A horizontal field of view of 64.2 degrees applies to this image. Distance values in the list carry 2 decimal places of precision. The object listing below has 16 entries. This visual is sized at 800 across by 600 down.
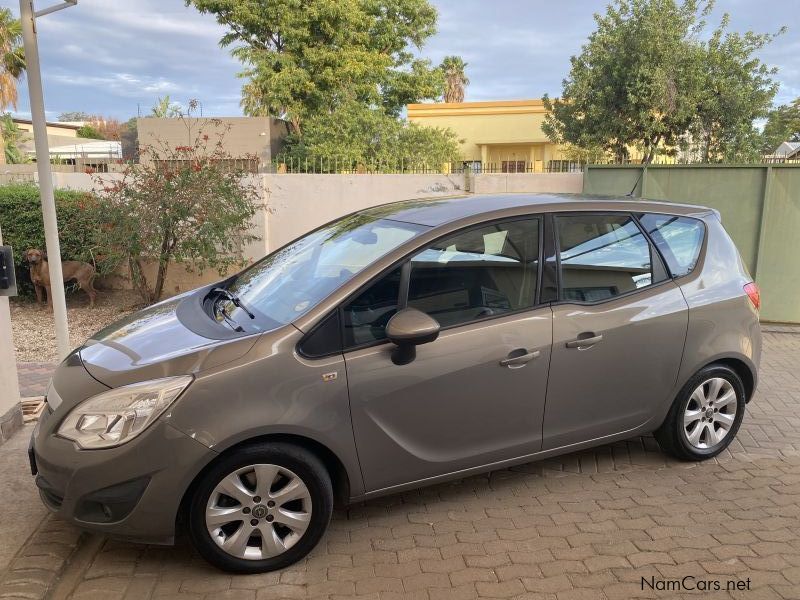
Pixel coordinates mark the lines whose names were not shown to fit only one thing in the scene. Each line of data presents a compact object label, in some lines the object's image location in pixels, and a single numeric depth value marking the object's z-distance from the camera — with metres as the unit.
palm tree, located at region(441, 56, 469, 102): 40.06
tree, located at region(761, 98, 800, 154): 13.16
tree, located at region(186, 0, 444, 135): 20.67
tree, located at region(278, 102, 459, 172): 15.04
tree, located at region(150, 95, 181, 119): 28.62
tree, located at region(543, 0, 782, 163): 12.27
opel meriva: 2.76
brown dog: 8.84
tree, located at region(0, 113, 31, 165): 26.81
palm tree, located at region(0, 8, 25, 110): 23.14
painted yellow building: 24.17
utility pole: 4.68
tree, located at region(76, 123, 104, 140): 49.81
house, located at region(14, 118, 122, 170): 11.66
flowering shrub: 8.05
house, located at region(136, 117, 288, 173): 19.05
